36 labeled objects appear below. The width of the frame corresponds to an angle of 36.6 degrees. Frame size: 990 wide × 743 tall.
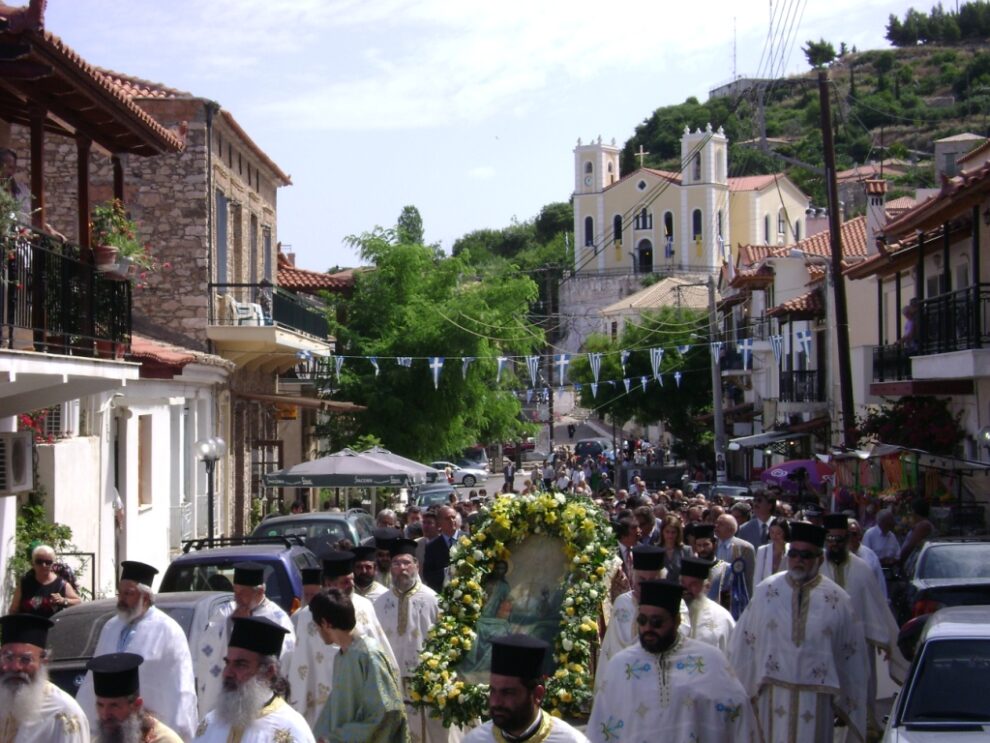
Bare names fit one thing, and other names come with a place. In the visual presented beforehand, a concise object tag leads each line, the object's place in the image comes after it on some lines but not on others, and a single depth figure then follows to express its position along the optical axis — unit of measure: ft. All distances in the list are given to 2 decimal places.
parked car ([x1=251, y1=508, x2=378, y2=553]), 60.29
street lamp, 73.51
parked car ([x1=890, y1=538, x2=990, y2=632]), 45.60
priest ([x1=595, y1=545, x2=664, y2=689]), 30.51
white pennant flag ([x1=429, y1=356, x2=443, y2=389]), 115.75
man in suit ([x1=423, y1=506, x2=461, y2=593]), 49.85
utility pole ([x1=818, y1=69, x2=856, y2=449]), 89.45
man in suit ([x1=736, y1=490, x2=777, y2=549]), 53.52
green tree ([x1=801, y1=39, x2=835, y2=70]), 583.58
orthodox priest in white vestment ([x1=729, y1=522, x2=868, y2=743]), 30.86
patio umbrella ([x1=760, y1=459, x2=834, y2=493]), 112.37
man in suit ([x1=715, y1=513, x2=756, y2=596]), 45.65
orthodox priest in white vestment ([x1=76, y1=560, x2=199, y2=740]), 27.40
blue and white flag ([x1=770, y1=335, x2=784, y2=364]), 139.90
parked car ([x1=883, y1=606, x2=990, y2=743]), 24.73
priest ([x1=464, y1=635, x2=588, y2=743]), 17.38
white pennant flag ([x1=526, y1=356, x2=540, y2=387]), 140.56
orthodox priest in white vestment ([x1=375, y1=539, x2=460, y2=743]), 34.30
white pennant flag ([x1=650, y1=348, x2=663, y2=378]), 162.03
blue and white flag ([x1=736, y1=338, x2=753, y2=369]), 166.01
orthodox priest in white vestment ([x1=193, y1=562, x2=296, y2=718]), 29.71
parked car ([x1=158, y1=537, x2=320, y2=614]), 42.01
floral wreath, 30.32
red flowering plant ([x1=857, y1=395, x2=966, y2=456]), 85.25
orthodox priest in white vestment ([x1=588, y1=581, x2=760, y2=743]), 23.54
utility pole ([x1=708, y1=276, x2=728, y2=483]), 138.10
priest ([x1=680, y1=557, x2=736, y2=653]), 29.96
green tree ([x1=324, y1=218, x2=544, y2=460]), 121.60
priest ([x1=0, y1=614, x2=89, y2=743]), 21.43
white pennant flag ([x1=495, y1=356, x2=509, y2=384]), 121.90
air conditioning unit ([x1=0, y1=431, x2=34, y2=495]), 50.57
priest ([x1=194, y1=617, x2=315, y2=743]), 19.30
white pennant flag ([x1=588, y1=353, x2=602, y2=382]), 149.53
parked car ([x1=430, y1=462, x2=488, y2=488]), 209.97
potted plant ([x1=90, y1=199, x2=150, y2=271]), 53.93
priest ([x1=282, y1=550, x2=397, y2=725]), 28.43
